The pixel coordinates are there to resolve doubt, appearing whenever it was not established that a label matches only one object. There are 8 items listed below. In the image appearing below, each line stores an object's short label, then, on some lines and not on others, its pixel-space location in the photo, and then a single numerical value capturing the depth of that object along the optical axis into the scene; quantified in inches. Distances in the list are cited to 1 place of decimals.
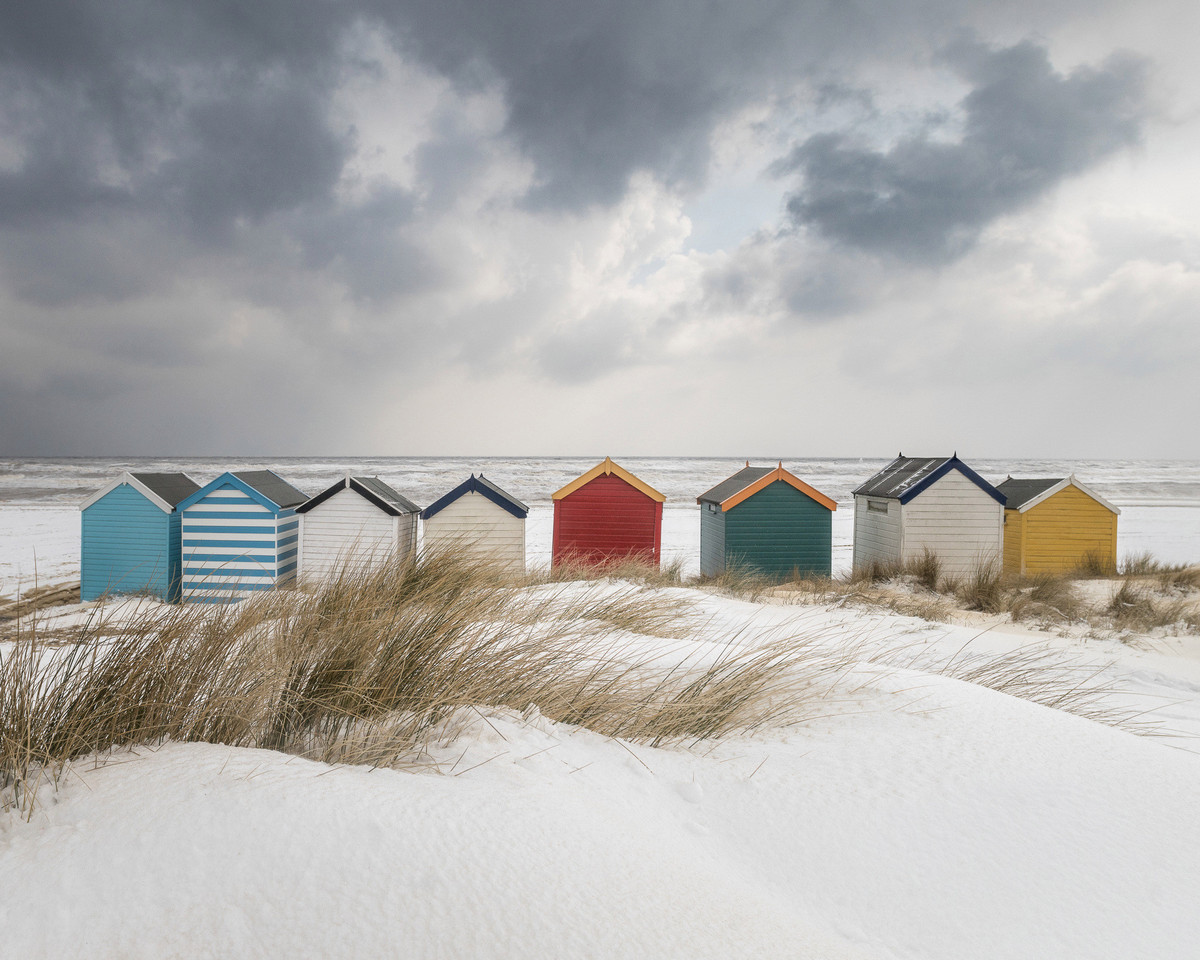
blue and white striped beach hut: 381.1
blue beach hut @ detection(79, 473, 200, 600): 384.5
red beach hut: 433.4
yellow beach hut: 473.7
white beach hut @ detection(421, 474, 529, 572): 402.0
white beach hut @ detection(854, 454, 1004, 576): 442.3
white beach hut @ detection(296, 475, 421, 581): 392.2
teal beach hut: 438.6
